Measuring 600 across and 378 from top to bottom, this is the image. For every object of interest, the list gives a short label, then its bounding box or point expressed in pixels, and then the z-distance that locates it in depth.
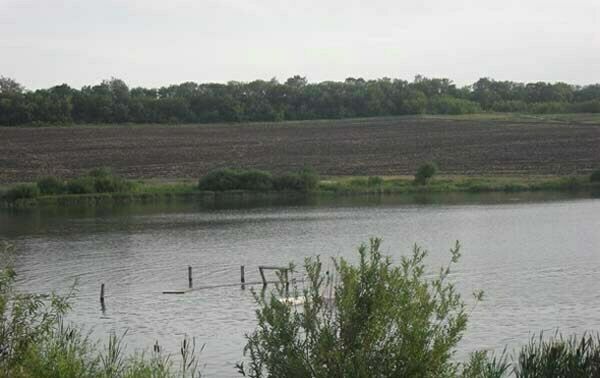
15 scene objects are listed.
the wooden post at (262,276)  36.72
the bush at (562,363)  15.33
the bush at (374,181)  89.31
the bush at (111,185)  87.88
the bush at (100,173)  91.27
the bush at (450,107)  140.88
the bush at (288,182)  90.06
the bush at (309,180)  89.26
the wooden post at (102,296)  34.24
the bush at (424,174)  89.38
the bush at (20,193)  84.31
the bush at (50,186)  86.81
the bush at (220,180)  89.88
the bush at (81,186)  87.56
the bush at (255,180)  90.81
